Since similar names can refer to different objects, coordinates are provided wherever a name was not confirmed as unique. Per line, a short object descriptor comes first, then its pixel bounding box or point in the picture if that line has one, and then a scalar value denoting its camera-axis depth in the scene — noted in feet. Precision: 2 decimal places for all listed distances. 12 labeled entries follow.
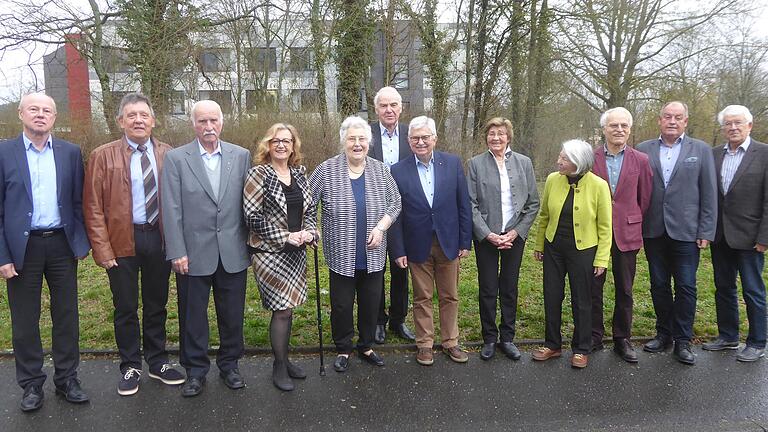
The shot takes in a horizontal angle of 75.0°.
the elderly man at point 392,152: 15.52
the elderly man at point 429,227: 14.39
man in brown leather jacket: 12.30
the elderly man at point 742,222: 14.82
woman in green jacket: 13.94
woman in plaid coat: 12.55
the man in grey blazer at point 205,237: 12.31
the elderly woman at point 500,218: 14.73
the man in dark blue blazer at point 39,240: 11.59
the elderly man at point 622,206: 14.58
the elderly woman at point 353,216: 13.55
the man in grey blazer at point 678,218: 14.79
